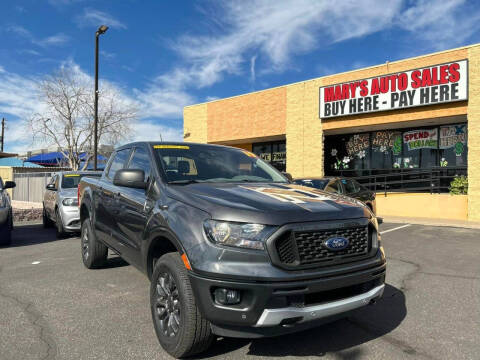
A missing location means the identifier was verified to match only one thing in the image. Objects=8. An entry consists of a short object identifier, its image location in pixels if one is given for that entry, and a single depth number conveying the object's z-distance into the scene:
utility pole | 45.22
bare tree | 23.41
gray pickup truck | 2.46
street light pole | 15.55
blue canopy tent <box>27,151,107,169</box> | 29.09
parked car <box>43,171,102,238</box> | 8.23
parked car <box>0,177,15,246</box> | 7.53
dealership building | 12.52
